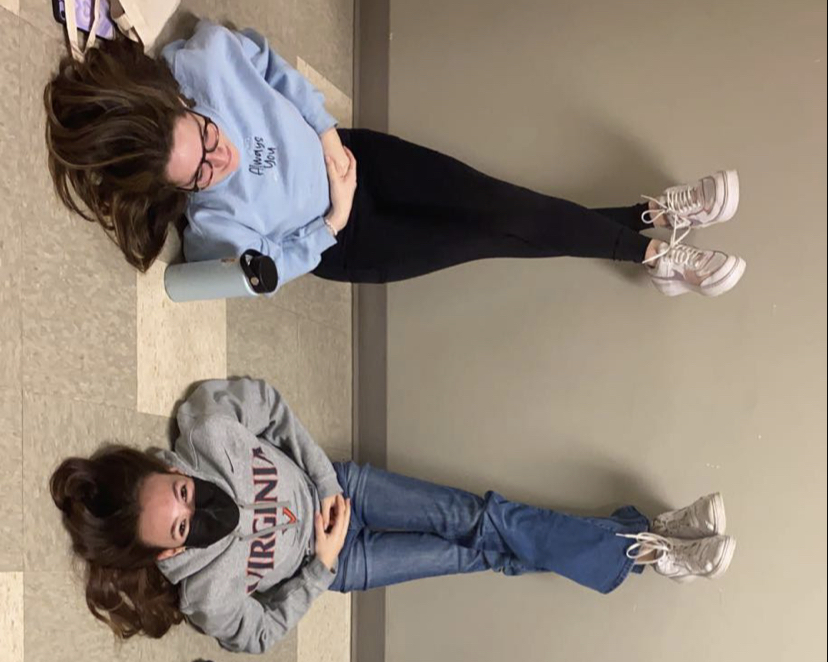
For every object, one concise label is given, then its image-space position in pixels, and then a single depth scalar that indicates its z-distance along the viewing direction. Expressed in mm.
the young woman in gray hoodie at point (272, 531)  1102
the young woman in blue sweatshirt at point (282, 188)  1093
